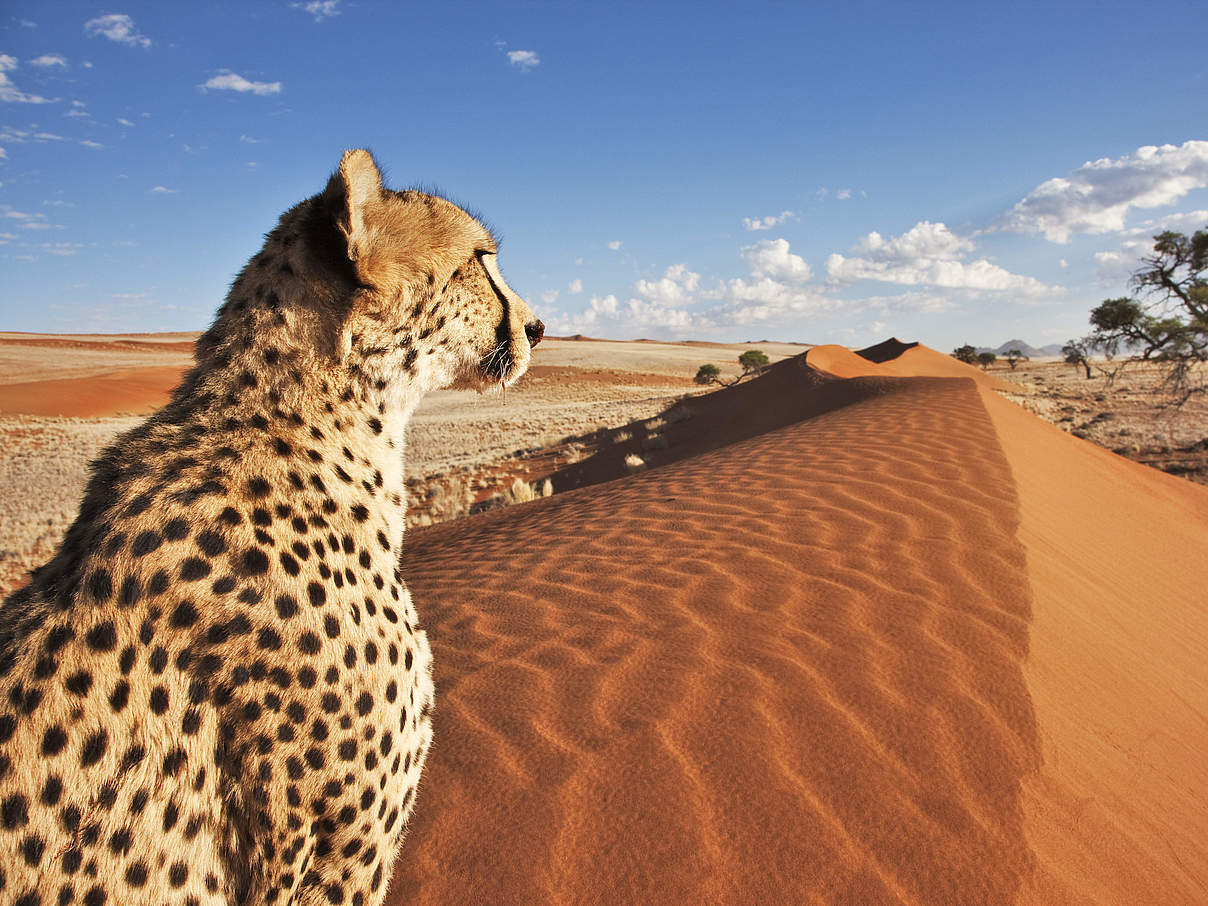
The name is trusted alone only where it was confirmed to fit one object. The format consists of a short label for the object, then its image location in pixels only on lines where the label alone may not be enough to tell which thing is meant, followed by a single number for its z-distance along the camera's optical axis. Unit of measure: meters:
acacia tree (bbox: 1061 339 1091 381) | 27.59
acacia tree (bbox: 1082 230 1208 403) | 21.80
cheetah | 1.44
